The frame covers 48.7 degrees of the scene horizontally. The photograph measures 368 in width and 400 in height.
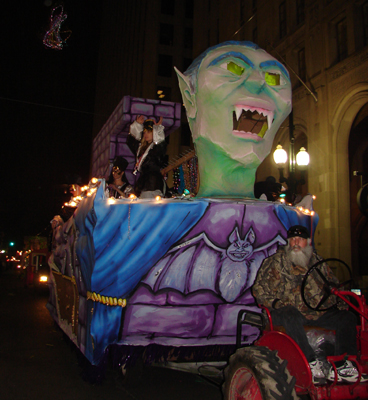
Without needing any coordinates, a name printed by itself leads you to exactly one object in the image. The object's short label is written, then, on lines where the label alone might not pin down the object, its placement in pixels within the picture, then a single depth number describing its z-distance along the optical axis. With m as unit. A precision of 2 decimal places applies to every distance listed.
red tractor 2.59
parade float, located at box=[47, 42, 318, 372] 4.08
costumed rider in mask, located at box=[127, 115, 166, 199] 5.24
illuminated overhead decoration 6.86
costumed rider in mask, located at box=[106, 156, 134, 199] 6.20
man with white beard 2.87
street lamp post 9.48
